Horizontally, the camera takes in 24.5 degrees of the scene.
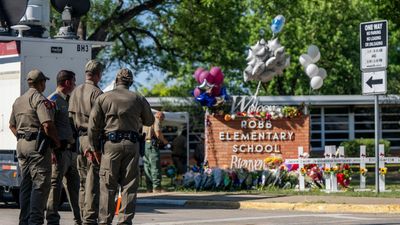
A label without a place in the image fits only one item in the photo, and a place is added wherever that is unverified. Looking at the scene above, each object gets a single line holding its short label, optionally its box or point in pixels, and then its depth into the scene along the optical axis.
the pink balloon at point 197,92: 21.86
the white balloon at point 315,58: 24.38
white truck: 15.51
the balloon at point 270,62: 22.59
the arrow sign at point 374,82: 17.55
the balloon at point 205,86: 21.86
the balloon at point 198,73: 22.70
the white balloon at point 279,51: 22.70
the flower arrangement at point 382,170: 19.48
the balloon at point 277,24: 23.11
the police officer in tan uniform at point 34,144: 11.47
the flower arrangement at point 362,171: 20.25
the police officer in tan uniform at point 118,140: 10.95
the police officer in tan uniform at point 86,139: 11.56
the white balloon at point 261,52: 22.66
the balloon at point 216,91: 21.92
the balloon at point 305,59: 24.36
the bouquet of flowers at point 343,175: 20.06
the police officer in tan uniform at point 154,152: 20.31
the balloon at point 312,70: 23.97
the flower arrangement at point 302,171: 19.98
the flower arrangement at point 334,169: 19.78
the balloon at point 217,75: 21.94
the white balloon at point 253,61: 22.77
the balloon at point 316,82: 23.86
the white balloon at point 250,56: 22.77
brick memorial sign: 21.95
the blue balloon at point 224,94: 22.22
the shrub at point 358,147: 35.56
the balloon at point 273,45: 22.76
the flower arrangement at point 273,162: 21.45
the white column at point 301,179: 20.02
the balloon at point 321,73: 24.32
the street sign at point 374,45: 17.62
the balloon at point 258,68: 22.55
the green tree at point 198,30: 28.06
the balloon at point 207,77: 21.98
